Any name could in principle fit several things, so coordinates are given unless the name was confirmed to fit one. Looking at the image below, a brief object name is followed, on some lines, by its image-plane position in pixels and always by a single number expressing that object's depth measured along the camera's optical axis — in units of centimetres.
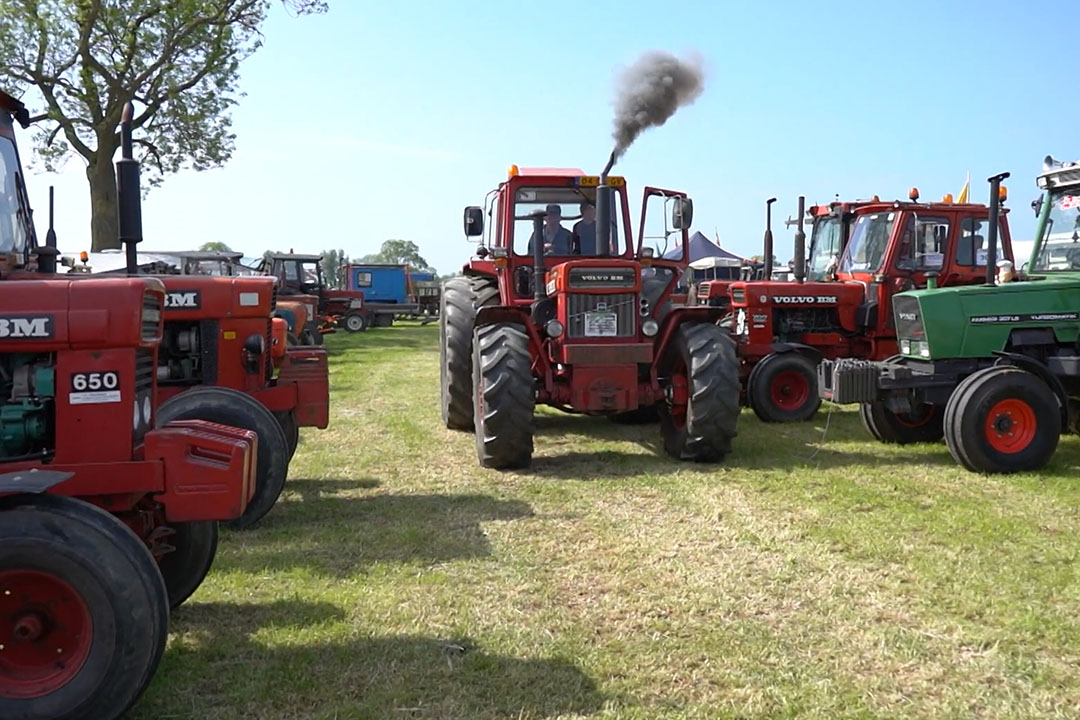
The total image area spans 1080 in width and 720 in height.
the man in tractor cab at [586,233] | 849
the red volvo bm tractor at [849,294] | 962
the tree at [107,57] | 2277
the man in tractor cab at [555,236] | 847
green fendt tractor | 680
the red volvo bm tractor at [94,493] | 300
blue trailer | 3509
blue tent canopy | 3491
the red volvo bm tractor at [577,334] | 709
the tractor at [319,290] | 2414
